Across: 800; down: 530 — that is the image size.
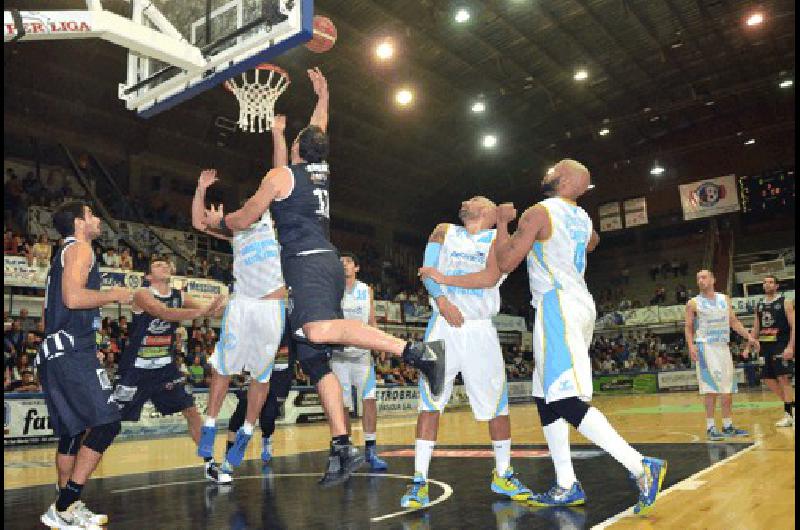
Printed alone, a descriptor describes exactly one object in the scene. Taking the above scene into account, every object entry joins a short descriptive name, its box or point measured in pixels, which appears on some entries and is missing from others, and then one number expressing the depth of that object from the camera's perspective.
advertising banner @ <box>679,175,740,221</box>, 27.44
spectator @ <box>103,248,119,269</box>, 17.45
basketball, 7.16
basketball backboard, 5.45
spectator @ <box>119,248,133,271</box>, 17.69
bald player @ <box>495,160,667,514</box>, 4.24
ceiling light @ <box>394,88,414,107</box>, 22.16
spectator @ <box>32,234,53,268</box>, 15.54
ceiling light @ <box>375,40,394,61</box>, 18.93
